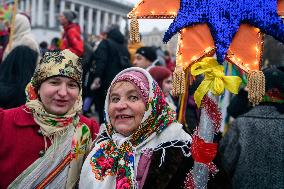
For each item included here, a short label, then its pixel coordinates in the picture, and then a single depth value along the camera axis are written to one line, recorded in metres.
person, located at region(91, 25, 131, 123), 5.11
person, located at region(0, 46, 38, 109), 3.41
